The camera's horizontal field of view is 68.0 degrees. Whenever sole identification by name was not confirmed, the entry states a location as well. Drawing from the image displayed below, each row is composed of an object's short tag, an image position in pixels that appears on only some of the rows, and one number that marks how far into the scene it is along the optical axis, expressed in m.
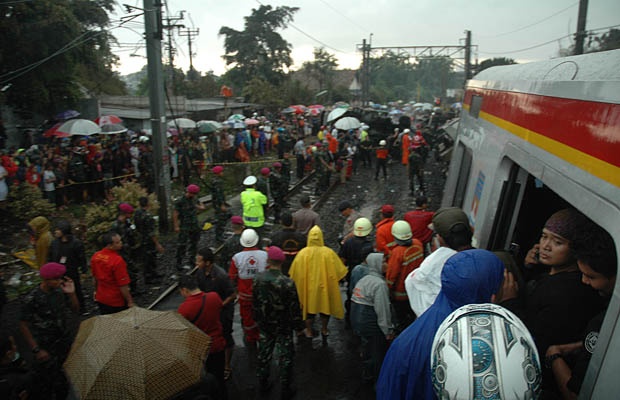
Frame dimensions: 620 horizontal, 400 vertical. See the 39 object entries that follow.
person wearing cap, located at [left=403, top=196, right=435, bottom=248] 6.67
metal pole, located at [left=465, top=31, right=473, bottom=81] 34.62
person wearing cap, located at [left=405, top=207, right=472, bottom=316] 3.65
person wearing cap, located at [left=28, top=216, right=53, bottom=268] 6.46
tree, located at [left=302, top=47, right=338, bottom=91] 53.97
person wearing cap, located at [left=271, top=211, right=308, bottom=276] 6.55
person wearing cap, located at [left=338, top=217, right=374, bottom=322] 6.12
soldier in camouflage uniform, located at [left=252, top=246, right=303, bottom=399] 4.69
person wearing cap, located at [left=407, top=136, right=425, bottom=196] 14.16
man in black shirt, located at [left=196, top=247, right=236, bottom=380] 5.09
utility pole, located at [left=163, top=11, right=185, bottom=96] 16.71
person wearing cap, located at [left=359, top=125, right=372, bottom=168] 20.08
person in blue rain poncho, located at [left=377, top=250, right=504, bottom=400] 2.10
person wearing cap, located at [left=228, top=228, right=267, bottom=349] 5.66
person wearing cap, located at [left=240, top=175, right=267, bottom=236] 8.77
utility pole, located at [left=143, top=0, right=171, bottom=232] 9.98
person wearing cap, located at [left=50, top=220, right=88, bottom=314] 6.17
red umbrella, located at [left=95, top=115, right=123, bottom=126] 16.27
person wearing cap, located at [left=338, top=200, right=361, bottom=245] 7.14
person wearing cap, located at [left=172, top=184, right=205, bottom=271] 8.22
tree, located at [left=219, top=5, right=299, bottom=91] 44.19
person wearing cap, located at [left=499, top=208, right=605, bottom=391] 2.45
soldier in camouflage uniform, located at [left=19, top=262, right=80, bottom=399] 4.41
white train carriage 1.98
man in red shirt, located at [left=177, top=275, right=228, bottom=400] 4.37
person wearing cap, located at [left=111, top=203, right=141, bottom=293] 7.18
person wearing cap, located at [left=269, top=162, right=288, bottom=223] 11.50
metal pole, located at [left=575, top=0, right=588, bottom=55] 16.73
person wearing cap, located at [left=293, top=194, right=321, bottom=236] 7.55
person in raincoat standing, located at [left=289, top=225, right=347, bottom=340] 5.66
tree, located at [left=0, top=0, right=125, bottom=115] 15.16
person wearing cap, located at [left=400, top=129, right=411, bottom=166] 17.89
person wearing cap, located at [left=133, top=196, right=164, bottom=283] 7.63
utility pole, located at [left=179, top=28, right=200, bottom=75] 31.82
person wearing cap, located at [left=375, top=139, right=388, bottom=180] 16.59
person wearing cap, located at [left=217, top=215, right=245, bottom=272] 6.62
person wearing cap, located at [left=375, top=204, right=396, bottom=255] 6.21
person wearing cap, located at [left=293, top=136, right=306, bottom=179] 17.05
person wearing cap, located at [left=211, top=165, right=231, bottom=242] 9.24
